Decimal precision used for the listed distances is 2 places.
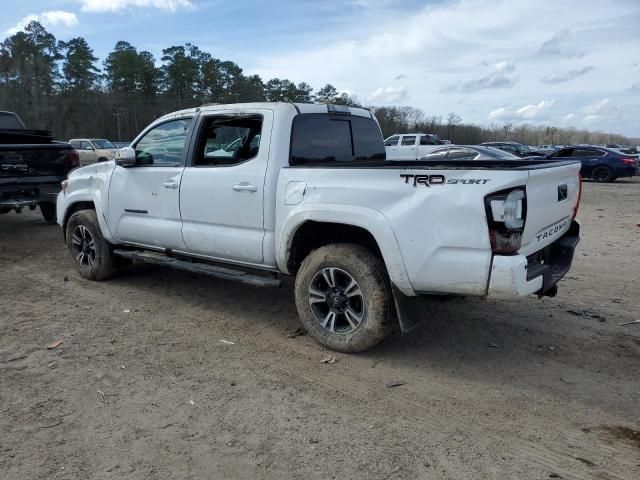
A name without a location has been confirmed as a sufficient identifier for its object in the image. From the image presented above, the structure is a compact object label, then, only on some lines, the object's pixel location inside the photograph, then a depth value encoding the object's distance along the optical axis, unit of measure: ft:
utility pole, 209.12
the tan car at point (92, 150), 100.53
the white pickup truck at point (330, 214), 11.40
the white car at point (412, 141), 86.12
